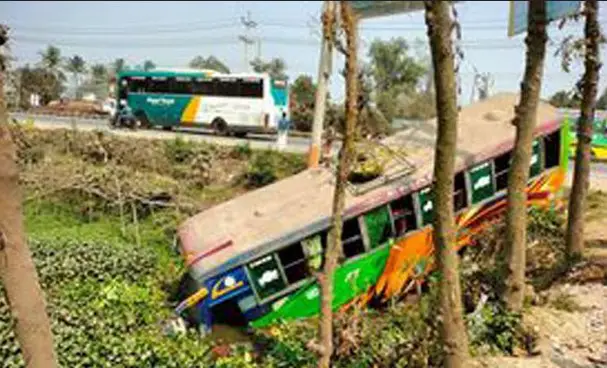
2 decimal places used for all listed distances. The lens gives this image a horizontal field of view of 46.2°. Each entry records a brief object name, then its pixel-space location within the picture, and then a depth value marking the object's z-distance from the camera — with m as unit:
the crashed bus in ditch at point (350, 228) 12.88
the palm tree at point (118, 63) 94.22
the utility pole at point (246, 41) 74.62
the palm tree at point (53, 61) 80.44
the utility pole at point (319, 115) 18.77
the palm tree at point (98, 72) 105.12
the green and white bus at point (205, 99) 34.66
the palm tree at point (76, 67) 99.38
